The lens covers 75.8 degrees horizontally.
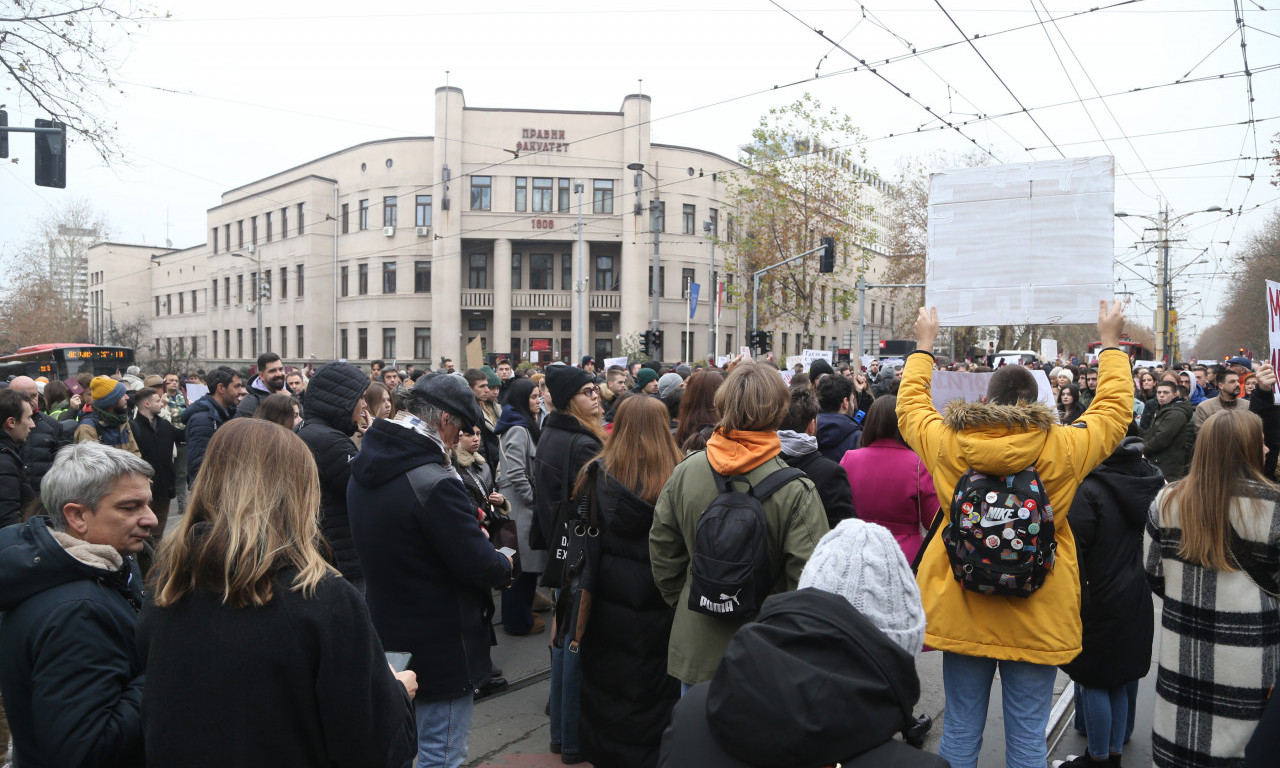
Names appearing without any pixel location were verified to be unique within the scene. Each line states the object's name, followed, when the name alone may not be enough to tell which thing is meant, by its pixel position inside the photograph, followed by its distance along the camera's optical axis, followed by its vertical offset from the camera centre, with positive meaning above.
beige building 41.09 +5.22
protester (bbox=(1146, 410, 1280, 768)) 3.21 -0.98
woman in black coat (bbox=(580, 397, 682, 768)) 3.81 -1.27
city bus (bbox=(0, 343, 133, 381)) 27.89 -0.85
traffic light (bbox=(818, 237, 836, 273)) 27.44 +2.97
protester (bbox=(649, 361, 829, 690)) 3.18 -0.65
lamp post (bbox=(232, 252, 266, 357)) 43.86 +3.03
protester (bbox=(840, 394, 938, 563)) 4.57 -0.78
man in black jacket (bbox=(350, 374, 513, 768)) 3.19 -0.88
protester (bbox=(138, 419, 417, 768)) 1.88 -0.71
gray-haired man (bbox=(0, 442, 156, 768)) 1.99 -0.78
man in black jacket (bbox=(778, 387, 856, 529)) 3.85 -0.60
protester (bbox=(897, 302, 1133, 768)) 3.22 -0.93
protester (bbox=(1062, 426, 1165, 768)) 3.91 -1.12
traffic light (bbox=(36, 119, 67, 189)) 10.34 +2.23
